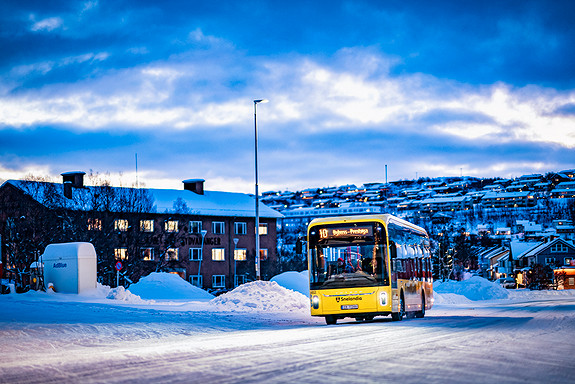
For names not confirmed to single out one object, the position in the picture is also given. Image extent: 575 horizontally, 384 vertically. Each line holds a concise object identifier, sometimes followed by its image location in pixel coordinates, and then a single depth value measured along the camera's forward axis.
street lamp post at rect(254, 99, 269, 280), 42.91
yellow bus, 22.81
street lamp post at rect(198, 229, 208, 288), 77.96
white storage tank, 34.91
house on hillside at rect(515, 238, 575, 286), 131.52
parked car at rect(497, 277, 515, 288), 122.21
